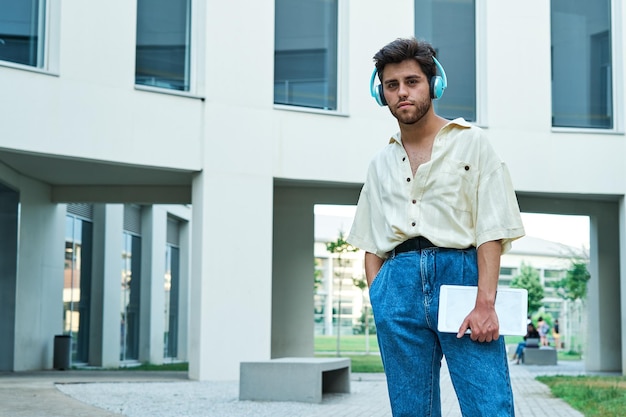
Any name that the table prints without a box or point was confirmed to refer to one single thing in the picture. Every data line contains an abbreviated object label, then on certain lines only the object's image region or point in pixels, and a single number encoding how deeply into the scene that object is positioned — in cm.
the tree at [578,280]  3400
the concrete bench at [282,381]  1198
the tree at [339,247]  3378
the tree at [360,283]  3847
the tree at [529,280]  5857
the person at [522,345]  2809
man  313
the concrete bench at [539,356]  2772
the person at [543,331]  3941
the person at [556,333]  4669
